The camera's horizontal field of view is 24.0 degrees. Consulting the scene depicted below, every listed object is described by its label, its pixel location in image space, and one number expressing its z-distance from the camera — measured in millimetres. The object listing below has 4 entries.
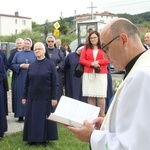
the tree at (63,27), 59812
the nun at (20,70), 8547
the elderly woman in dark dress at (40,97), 6316
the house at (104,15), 131875
